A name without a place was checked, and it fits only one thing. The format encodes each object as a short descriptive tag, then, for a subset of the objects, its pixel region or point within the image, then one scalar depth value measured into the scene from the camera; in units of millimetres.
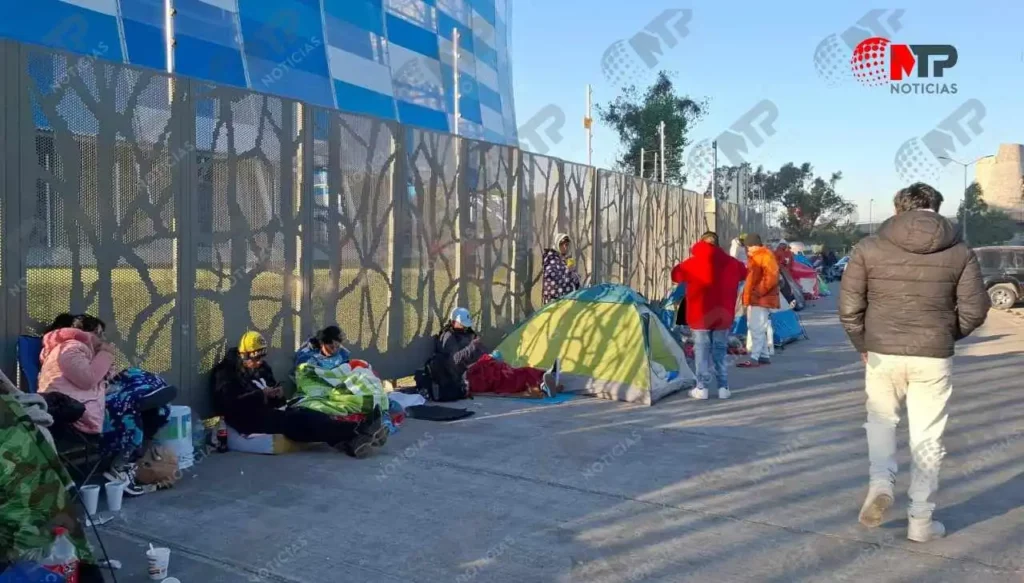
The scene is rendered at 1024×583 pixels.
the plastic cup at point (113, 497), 4848
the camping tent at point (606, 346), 8484
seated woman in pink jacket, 4984
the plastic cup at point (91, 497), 4652
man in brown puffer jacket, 4461
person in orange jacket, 11109
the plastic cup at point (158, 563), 3867
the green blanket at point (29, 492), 3365
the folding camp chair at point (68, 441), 4844
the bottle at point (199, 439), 6036
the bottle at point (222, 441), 6246
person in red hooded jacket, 8617
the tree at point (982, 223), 57969
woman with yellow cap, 6148
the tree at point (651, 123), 36969
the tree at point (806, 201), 60375
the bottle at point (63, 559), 3398
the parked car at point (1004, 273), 21016
